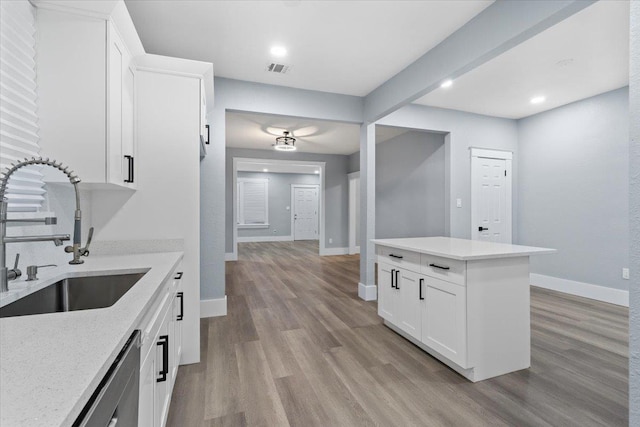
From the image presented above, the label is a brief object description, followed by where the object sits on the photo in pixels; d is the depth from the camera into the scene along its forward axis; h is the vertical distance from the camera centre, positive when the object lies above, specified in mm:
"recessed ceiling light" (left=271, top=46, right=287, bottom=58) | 2871 +1587
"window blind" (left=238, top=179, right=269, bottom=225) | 11047 +440
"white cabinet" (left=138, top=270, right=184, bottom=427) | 1098 -650
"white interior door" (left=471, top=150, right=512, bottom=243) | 4699 +266
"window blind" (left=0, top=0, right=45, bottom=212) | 1342 +532
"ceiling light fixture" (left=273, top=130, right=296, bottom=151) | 5862 +1485
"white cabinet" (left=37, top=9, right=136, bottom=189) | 1600 +661
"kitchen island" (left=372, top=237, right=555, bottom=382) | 2053 -676
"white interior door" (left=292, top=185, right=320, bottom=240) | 11750 +37
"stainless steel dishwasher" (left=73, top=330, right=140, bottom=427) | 616 -439
